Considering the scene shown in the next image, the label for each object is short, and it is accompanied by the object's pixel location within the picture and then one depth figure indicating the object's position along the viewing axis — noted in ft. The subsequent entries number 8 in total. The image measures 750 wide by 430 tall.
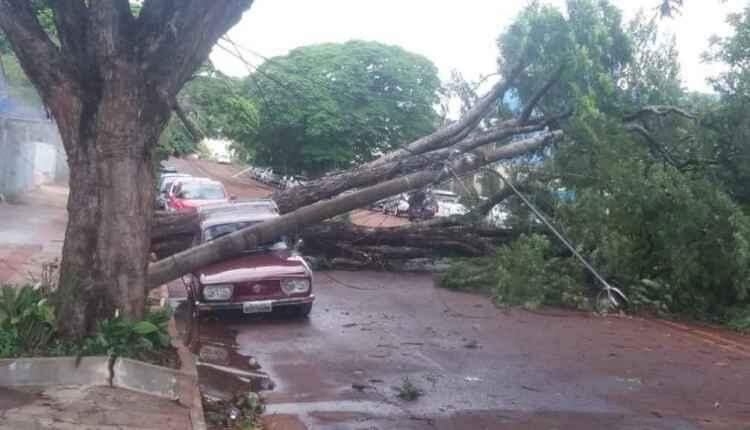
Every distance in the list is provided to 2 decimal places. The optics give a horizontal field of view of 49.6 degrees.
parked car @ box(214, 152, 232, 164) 237.86
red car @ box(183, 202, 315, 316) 38.34
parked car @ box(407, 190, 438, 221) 57.86
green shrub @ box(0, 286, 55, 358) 24.62
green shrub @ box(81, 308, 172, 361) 24.67
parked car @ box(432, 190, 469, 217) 59.03
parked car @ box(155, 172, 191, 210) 85.76
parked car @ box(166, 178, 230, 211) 78.38
